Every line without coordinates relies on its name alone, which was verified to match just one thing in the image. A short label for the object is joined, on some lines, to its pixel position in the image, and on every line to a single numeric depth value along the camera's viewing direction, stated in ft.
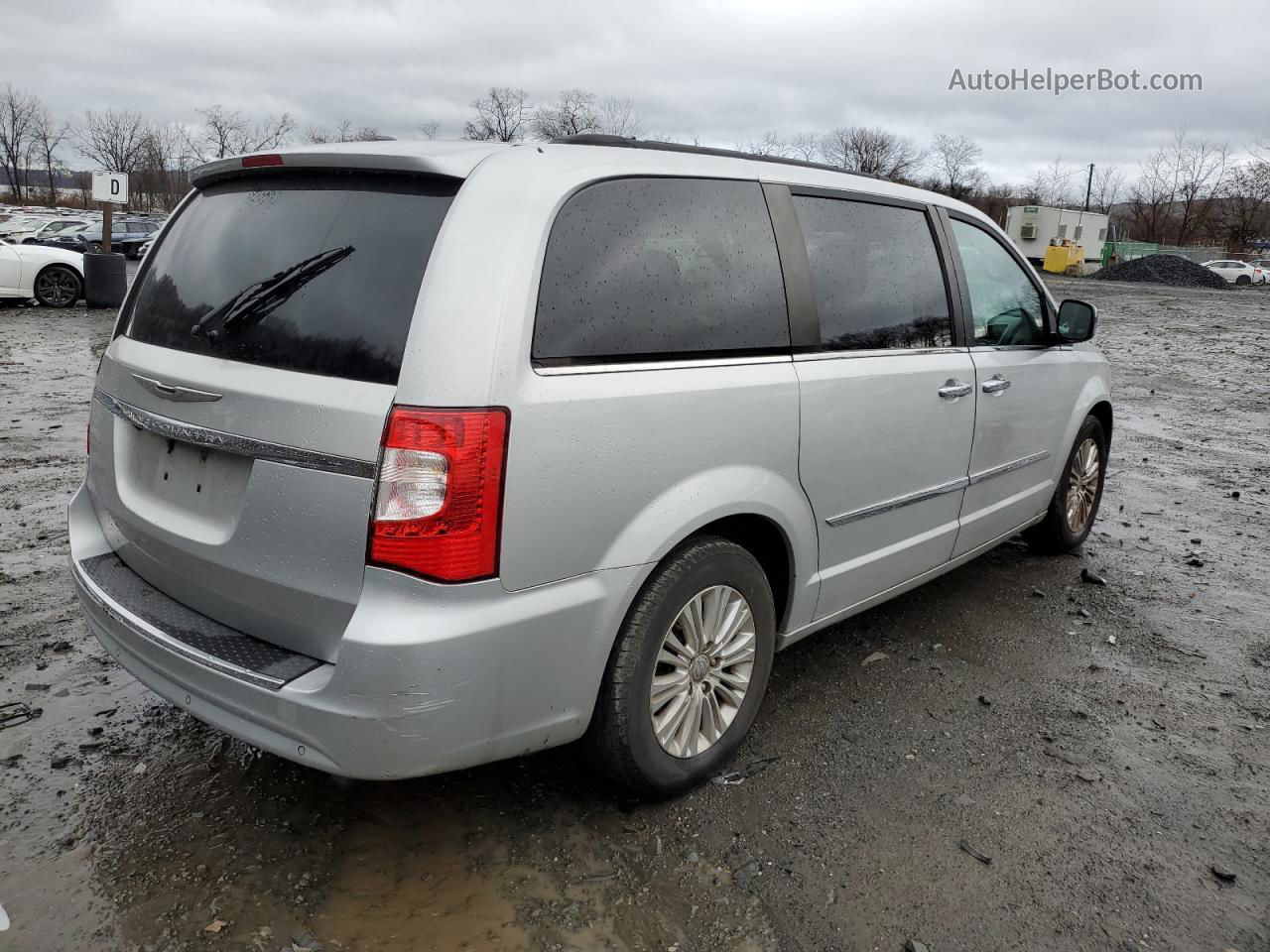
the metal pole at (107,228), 68.03
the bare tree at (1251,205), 221.05
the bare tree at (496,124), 220.74
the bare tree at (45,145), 266.98
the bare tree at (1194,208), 248.73
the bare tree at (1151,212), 266.98
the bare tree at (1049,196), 308.05
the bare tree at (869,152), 292.40
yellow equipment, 170.09
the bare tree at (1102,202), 312.29
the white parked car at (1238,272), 158.51
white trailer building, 187.62
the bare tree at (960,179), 292.12
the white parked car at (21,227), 94.11
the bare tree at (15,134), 263.08
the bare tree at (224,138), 252.42
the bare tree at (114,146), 265.34
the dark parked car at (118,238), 94.43
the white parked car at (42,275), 55.42
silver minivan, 7.17
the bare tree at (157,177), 226.17
